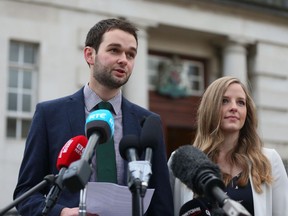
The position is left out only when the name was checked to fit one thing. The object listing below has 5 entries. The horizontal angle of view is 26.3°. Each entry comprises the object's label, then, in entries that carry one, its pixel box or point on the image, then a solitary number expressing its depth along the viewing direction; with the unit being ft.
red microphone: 10.61
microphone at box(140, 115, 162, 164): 11.03
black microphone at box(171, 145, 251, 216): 9.63
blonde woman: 14.57
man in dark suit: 13.16
